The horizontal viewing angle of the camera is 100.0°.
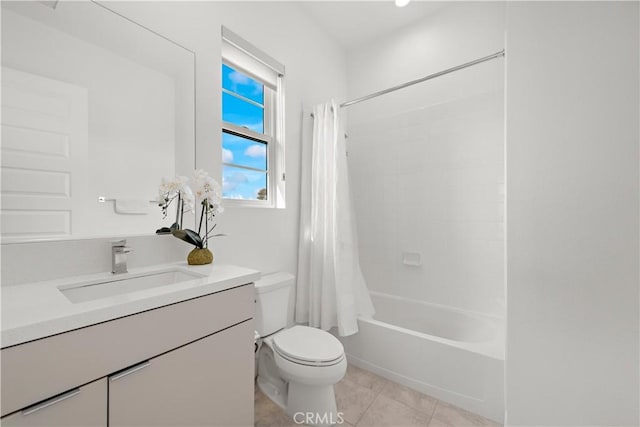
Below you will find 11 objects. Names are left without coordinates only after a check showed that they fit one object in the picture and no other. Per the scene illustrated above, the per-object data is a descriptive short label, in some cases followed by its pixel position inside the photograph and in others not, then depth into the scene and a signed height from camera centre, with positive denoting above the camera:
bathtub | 1.50 -0.94
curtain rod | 1.58 +0.92
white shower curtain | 1.96 -0.22
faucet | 1.13 -0.18
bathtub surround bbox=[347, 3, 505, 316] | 2.11 +0.46
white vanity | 0.63 -0.40
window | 1.79 +0.64
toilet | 1.36 -0.77
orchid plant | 1.26 +0.08
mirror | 0.97 +0.41
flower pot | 1.31 -0.21
